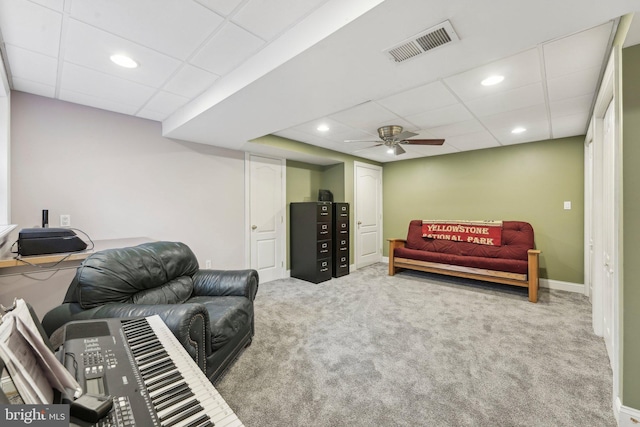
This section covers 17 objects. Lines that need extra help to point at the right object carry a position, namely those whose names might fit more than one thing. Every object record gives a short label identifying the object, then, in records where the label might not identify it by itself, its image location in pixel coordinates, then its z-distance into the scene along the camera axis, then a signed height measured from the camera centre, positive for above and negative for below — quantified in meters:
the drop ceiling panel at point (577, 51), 1.66 +1.11
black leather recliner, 1.63 -0.60
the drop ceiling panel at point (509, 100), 2.43 +1.11
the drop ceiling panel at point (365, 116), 2.84 +1.13
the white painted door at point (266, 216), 4.34 -0.04
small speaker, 5.15 +0.36
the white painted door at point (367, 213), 5.37 +0.01
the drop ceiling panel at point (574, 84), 2.11 +1.10
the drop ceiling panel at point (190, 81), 2.16 +1.15
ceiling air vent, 1.45 +1.00
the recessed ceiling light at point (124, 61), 1.95 +1.15
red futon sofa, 3.60 -0.68
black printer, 2.03 -0.22
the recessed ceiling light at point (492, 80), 2.20 +1.12
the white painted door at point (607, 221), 2.08 -0.07
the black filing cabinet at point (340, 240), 4.74 -0.47
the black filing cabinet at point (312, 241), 4.42 -0.46
